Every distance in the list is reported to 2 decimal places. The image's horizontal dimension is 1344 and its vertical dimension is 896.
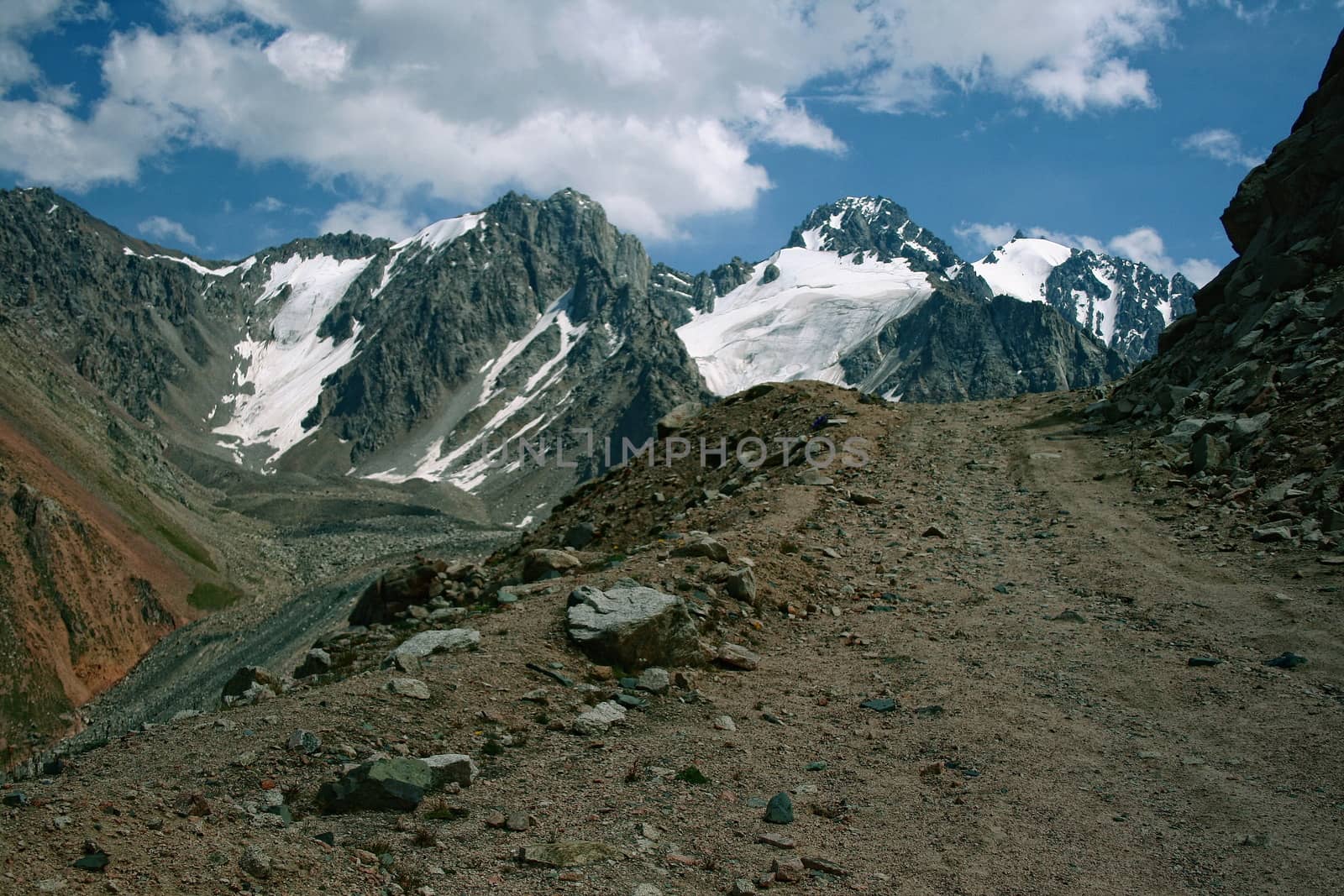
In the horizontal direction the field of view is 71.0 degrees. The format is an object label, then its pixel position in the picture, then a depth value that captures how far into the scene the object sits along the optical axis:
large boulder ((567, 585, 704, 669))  12.55
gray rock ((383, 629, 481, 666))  12.23
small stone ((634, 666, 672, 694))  11.90
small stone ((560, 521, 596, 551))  22.66
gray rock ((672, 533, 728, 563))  16.25
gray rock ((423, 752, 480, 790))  9.01
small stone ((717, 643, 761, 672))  13.18
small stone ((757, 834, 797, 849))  8.20
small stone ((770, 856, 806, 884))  7.66
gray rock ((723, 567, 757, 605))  15.22
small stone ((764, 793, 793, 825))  8.69
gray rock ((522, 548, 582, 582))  17.22
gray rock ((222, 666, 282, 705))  12.85
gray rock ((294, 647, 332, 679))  14.42
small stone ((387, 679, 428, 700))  10.59
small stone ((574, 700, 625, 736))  10.70
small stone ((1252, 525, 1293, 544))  17.05
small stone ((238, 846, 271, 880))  6.70
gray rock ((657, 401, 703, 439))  31.33
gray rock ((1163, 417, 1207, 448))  23.97
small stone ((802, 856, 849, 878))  7.83
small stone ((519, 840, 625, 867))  7.69
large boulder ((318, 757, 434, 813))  8.38
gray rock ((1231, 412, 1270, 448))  21.75
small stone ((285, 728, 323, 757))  9.21
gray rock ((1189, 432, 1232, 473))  21.46
